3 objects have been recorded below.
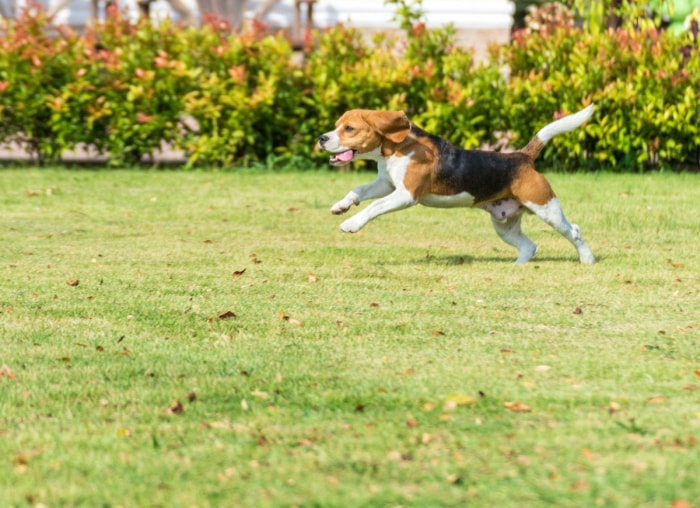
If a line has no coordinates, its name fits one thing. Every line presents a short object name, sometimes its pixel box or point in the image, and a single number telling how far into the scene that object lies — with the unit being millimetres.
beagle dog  15756
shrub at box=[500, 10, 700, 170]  27672
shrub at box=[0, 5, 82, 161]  28516
